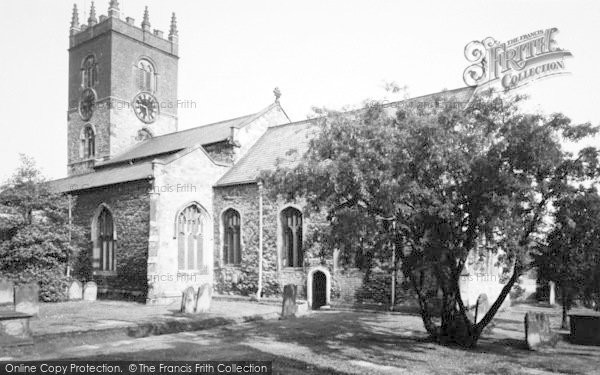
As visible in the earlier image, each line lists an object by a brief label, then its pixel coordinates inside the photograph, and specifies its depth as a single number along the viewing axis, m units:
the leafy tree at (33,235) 21.53
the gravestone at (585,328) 13.28
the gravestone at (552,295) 24.39
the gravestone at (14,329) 11.23
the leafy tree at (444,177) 10.88
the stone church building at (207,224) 21.30
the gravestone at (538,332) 12.43
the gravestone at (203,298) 17.88
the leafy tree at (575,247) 10.53
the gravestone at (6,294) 19.59
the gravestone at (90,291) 23.11
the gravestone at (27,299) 16.08
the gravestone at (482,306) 15.63
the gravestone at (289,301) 17.55
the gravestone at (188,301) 17.62
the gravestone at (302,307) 18.93
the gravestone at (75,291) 22.86
